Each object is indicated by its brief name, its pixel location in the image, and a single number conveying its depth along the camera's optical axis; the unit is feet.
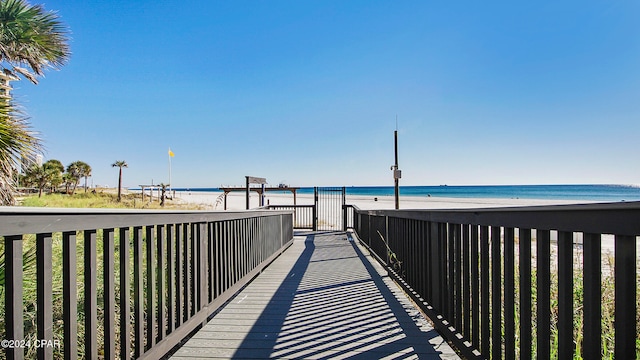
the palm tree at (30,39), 17.88
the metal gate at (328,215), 40.28
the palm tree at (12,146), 10.98
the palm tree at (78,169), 99.81
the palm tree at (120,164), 77.70
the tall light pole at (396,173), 38.23
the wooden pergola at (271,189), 43.70
